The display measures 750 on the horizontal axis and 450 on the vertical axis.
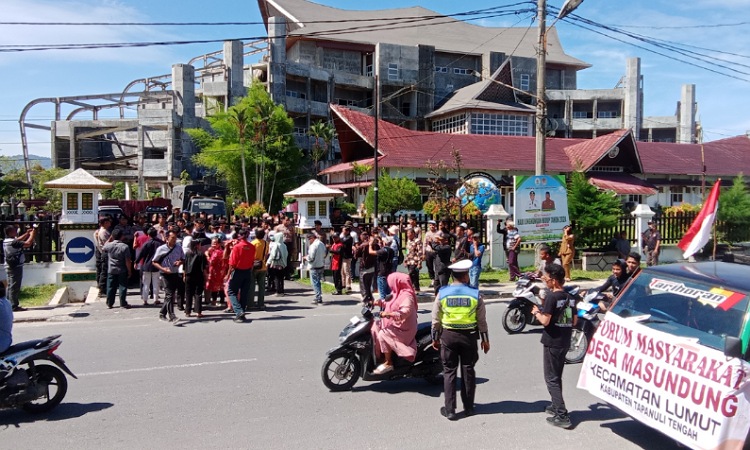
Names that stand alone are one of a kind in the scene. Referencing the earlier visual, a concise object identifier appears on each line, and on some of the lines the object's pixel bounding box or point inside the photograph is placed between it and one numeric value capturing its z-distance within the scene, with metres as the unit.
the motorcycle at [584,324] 7.83
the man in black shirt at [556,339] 5.63
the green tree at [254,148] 38.09
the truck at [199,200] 26.66
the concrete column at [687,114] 68.19
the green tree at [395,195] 28.64
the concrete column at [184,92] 44.47
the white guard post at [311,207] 16.50
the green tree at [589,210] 19.27
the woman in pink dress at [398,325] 6.53
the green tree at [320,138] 45.84
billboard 17.17
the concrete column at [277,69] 47.41
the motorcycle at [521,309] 9.83
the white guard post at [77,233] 13.52
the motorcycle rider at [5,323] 5.95
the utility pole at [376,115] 23.20
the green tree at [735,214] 22.80
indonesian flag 6.68
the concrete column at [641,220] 20.27
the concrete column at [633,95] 62.12
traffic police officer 5.82
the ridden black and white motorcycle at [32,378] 5.85
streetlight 15.93
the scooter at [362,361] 6.78
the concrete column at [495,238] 18.19
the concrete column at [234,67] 46.06
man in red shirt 10.80
